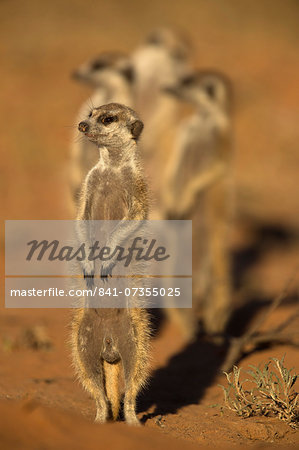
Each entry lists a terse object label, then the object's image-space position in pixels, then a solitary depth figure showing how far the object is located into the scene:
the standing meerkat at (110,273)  7.41
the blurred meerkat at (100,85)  14.03
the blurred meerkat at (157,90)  16.62
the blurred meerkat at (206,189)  13.43
